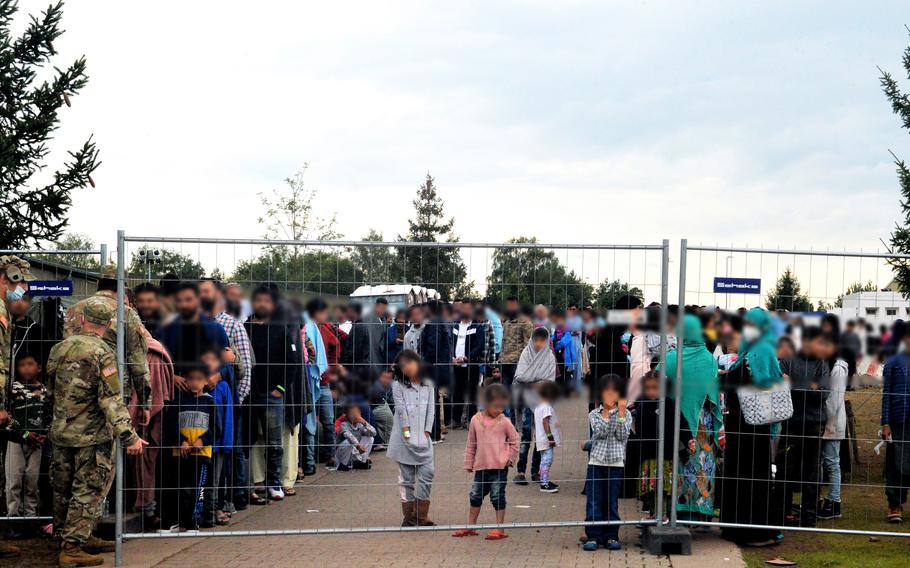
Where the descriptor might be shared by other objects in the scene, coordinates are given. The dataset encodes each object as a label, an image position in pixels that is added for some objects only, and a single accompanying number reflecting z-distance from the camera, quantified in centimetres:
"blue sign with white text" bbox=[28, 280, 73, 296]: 914
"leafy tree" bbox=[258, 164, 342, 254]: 2930
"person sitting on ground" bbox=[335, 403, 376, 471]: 805
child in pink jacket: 852
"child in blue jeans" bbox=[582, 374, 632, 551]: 866
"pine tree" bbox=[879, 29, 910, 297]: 1316
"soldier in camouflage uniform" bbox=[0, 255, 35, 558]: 850
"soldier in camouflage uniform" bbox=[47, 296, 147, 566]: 807
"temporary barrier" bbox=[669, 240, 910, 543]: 838
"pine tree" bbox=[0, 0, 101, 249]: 1524
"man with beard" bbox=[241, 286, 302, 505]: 782
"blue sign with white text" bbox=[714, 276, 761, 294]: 834
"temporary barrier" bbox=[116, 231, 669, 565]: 800
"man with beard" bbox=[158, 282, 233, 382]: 719
